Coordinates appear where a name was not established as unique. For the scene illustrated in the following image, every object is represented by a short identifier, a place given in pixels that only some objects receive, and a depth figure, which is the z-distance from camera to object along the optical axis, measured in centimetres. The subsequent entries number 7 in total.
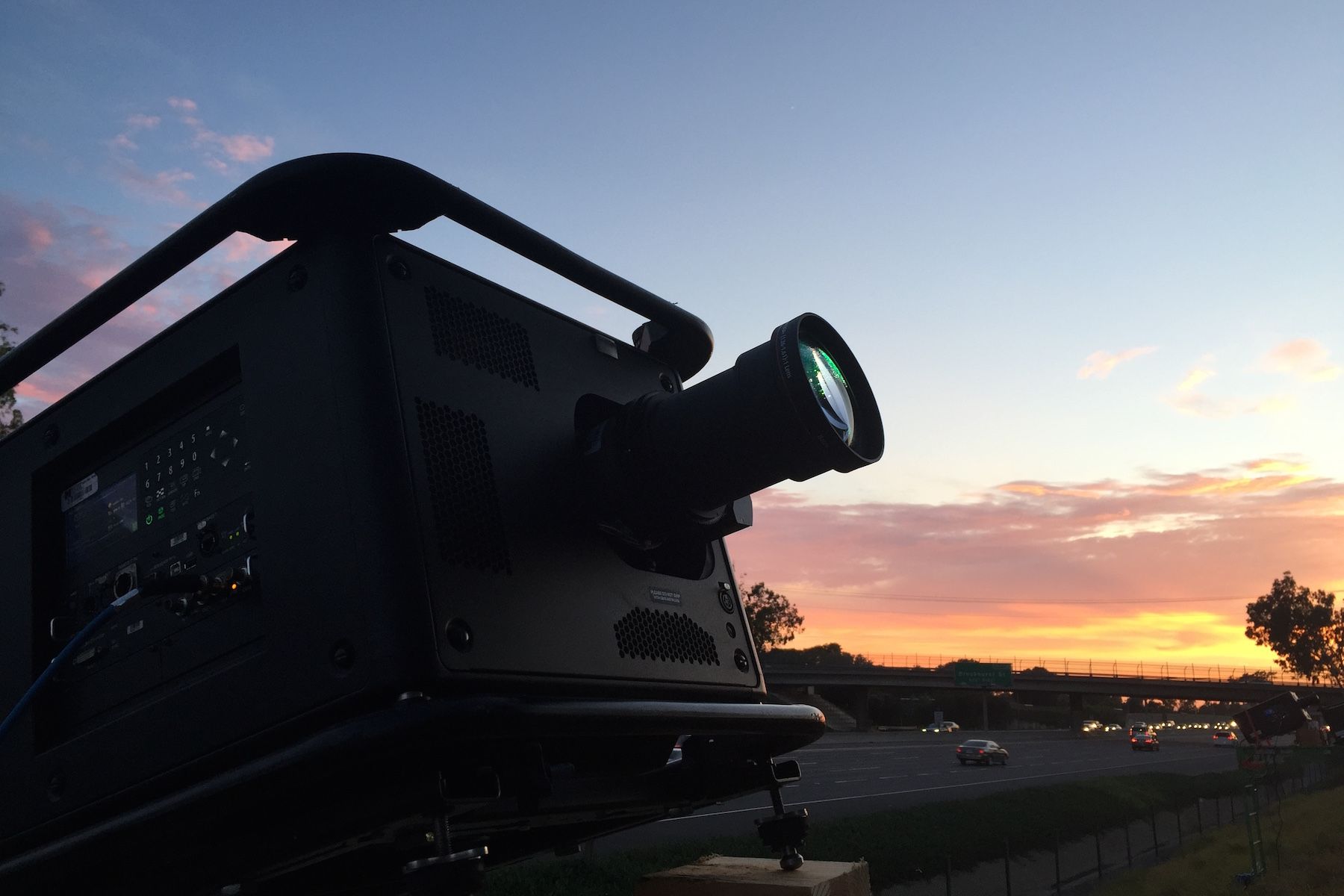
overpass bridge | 6688
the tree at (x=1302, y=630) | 9006
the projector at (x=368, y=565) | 111
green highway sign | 7288
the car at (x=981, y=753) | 4319
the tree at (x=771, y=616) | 7094
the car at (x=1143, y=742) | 6353
